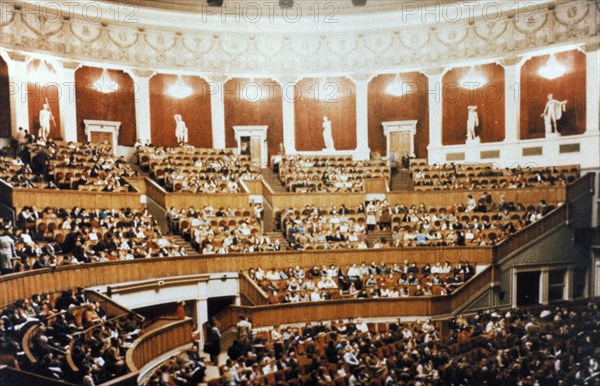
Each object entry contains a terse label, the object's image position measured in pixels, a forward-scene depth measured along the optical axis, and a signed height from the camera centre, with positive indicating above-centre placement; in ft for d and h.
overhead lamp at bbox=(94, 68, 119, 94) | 48.80 +6.82
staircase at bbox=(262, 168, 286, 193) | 45.70 -1.61
